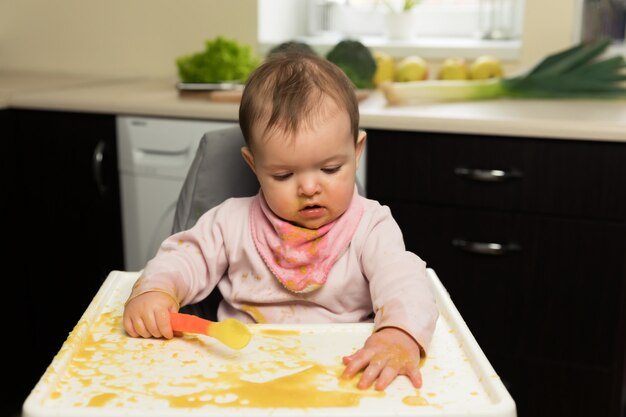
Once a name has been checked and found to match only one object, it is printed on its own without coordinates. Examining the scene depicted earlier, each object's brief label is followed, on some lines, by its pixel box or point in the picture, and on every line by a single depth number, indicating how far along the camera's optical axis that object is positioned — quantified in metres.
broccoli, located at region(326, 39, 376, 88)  2.24
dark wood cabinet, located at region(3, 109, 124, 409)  2.28
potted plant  2.74
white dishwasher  2.15
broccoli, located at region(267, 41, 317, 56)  2.06
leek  2.11
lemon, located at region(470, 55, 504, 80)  2.39
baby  1.03
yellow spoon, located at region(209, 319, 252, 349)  0.90
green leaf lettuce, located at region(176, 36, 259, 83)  2.34
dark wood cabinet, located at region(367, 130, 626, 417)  1.83
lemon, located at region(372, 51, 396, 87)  2.47
